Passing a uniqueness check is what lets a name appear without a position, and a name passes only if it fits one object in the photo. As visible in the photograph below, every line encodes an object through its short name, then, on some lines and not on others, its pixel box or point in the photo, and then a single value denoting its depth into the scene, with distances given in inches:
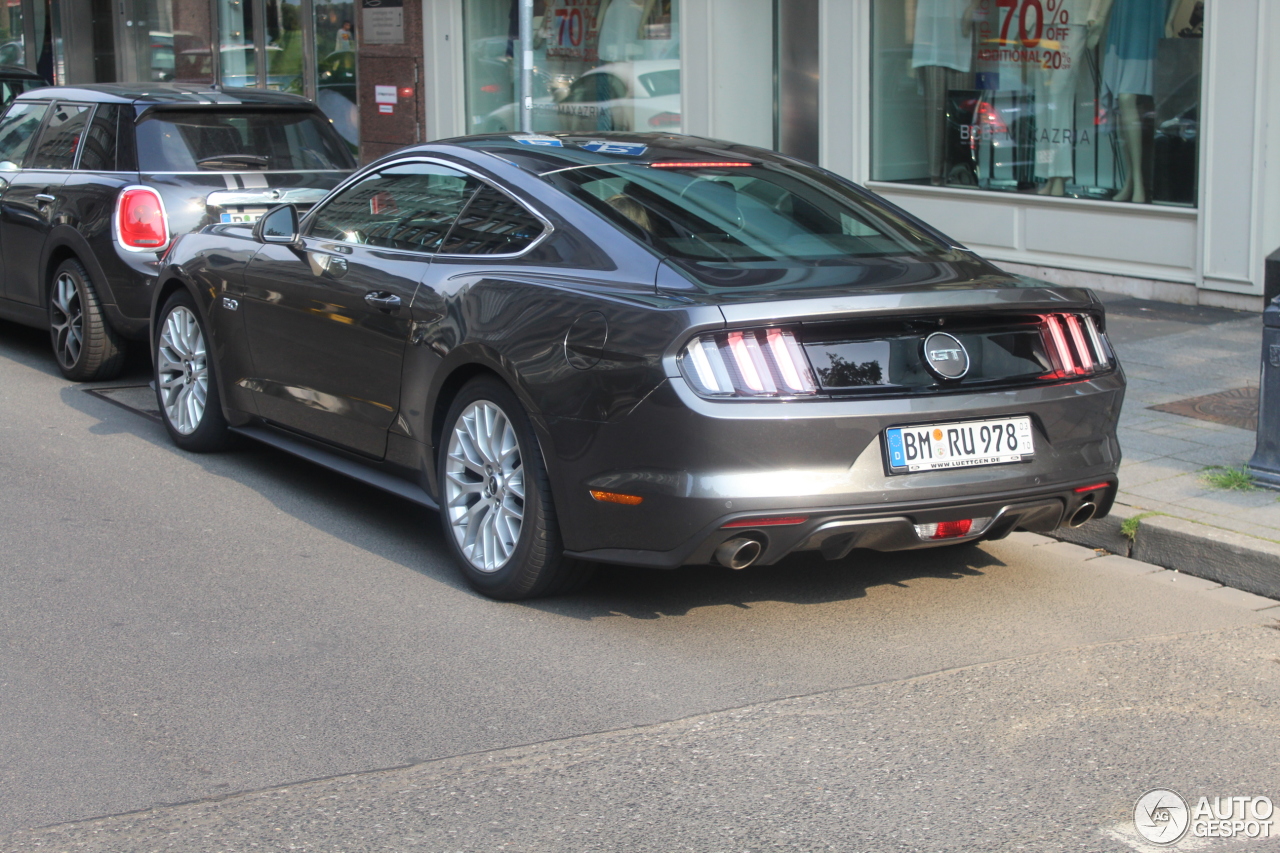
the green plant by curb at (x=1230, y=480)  241.8
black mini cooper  332.2
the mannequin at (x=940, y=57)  503.8
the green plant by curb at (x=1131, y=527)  225.0
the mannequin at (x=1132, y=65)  439.5
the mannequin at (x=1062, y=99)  462.3
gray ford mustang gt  173.0
